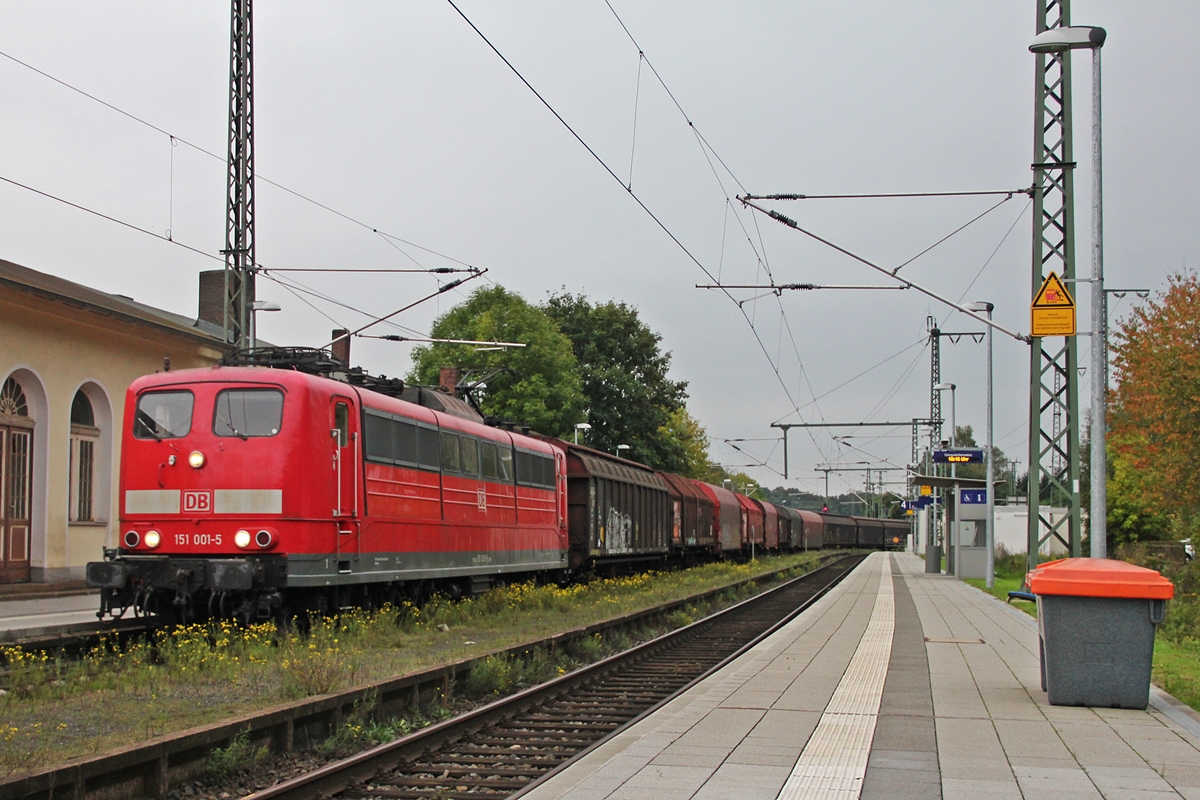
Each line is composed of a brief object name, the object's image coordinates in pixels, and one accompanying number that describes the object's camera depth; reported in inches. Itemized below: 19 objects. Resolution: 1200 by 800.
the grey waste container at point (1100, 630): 376.8
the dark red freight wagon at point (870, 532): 3735.2
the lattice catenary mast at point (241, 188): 821.2
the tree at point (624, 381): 2485.2
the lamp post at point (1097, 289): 553.0
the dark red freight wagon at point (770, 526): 2218.3
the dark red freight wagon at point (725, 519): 1680.6
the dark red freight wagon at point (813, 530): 2771.4
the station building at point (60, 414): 850.8
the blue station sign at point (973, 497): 1403.8
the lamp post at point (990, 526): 1194.6
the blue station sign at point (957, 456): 1326.3
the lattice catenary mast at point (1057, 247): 745.0
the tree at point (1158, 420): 1078.4
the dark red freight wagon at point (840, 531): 3255.4
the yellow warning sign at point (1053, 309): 597.0
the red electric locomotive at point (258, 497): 490.6
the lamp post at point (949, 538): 1470.2
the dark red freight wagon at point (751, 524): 1974.7
